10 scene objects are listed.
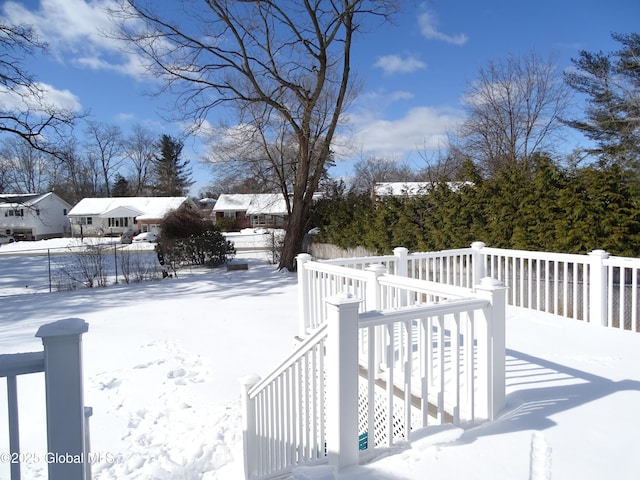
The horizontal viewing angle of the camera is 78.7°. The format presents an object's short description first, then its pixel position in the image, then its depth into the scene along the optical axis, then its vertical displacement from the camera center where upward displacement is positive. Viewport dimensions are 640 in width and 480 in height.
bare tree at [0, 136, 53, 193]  36.59 +6.44
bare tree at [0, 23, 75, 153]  11.19 +3.98
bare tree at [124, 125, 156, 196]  42.81 +8.73
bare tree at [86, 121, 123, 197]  40.59 +9.44
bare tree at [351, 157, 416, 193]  31.81 +4.72
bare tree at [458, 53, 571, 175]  15.98 +4.89
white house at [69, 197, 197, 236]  37.12 +1.80
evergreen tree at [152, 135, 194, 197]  42.53 +6.71
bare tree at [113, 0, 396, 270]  10.67 +5.06
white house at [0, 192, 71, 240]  37.12 +1.35
